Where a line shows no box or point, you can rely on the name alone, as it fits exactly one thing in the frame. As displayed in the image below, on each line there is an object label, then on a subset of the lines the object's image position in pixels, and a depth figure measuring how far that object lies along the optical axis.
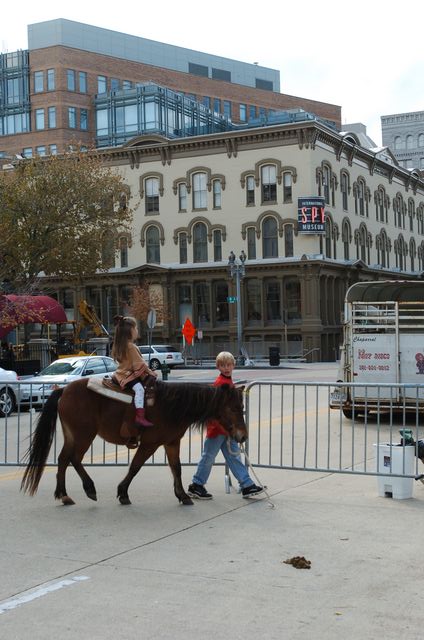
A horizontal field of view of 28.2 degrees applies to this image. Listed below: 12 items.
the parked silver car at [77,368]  22.34
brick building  73.75
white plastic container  9.45
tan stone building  54.25
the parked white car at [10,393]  17.67
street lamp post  48.91
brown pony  8.90
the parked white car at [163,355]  47.34
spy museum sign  53.47
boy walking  9.34
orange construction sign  47.25
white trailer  17.33
